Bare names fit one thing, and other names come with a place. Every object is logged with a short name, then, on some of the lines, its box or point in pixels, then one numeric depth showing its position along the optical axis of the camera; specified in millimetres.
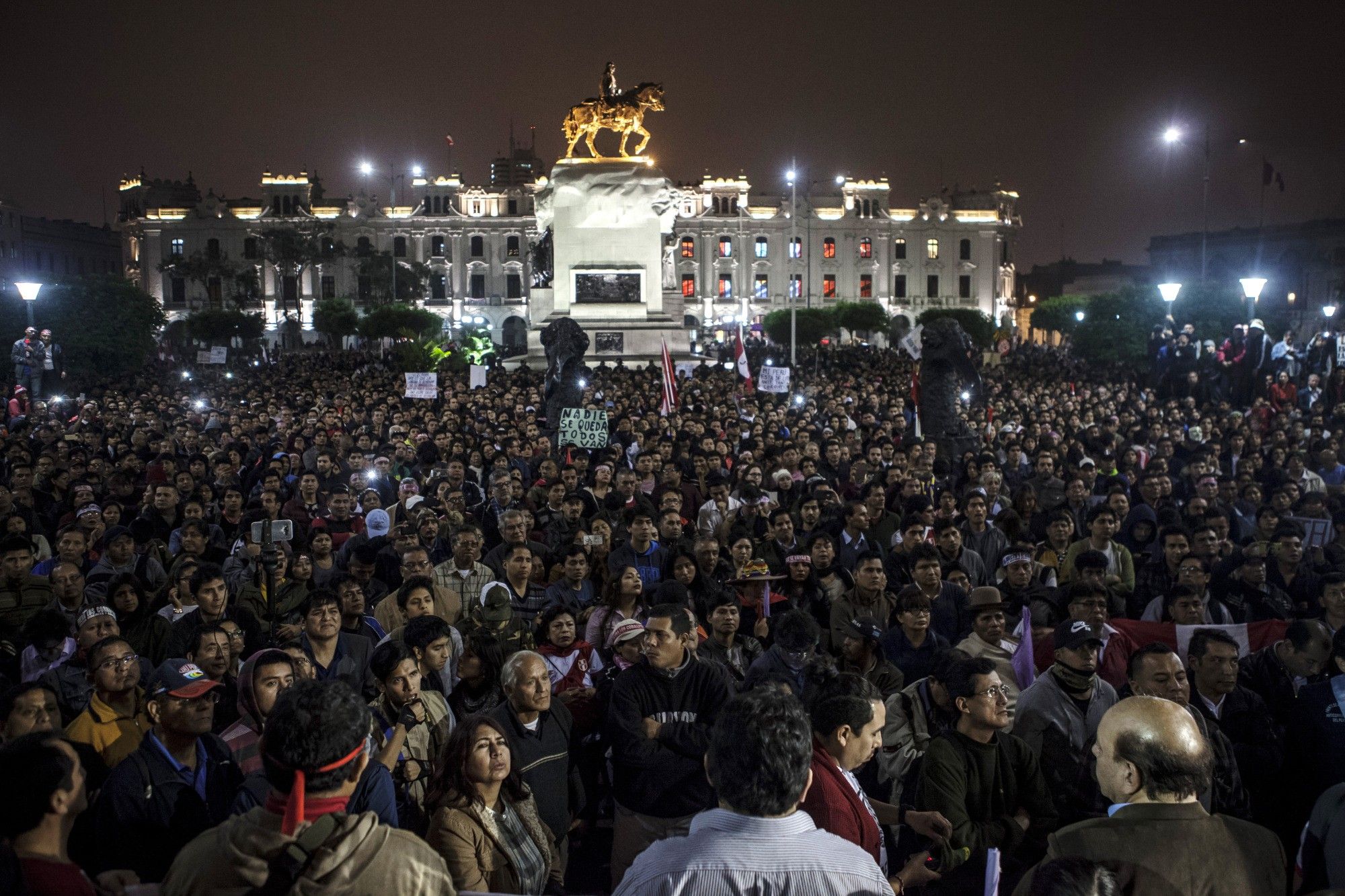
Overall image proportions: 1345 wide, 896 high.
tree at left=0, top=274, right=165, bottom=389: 34156
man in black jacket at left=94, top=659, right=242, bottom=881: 3656
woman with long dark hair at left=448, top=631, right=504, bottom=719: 5199
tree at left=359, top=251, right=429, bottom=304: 81500
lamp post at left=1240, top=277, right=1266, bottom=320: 22359
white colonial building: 87000
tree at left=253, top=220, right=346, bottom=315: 79250
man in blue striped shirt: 2676
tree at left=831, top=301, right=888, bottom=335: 66688
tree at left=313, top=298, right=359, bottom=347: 65188
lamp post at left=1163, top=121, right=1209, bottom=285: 33344
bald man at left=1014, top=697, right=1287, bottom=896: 2945
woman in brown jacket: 3785
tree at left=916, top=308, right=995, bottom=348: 57531
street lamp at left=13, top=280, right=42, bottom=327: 18967
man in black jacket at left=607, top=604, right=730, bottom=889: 4539
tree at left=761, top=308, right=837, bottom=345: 52950
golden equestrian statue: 33594
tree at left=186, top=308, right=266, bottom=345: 65750
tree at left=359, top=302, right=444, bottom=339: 53781
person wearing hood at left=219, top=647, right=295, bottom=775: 4410
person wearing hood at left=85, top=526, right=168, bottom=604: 7582
